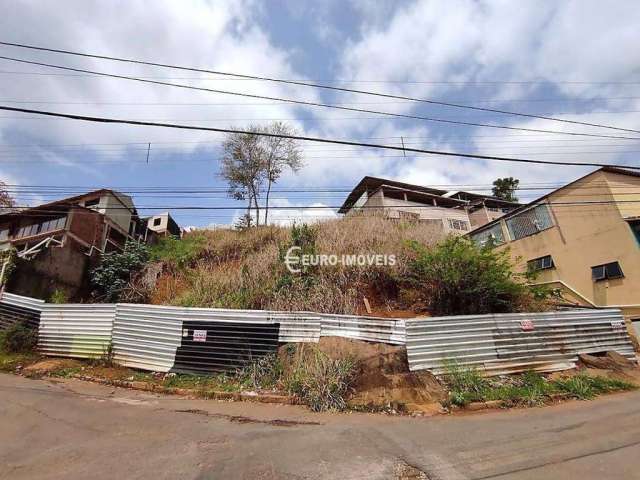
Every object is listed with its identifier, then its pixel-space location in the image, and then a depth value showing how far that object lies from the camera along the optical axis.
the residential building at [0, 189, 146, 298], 11.63
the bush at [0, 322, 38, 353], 8.45
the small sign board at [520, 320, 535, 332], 7.20
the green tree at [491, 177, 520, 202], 33.22
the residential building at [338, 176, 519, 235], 29.47
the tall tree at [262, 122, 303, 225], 25.45
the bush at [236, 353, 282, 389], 6.41
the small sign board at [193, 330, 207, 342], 7.18
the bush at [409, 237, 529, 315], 7.81
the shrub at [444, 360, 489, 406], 5.66
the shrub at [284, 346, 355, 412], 5.59
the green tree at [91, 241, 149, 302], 13.35
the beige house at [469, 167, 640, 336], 12.63
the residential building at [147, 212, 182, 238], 29.31
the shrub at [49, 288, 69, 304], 10.35
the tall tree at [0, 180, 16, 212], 22.80
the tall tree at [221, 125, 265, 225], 25.19
